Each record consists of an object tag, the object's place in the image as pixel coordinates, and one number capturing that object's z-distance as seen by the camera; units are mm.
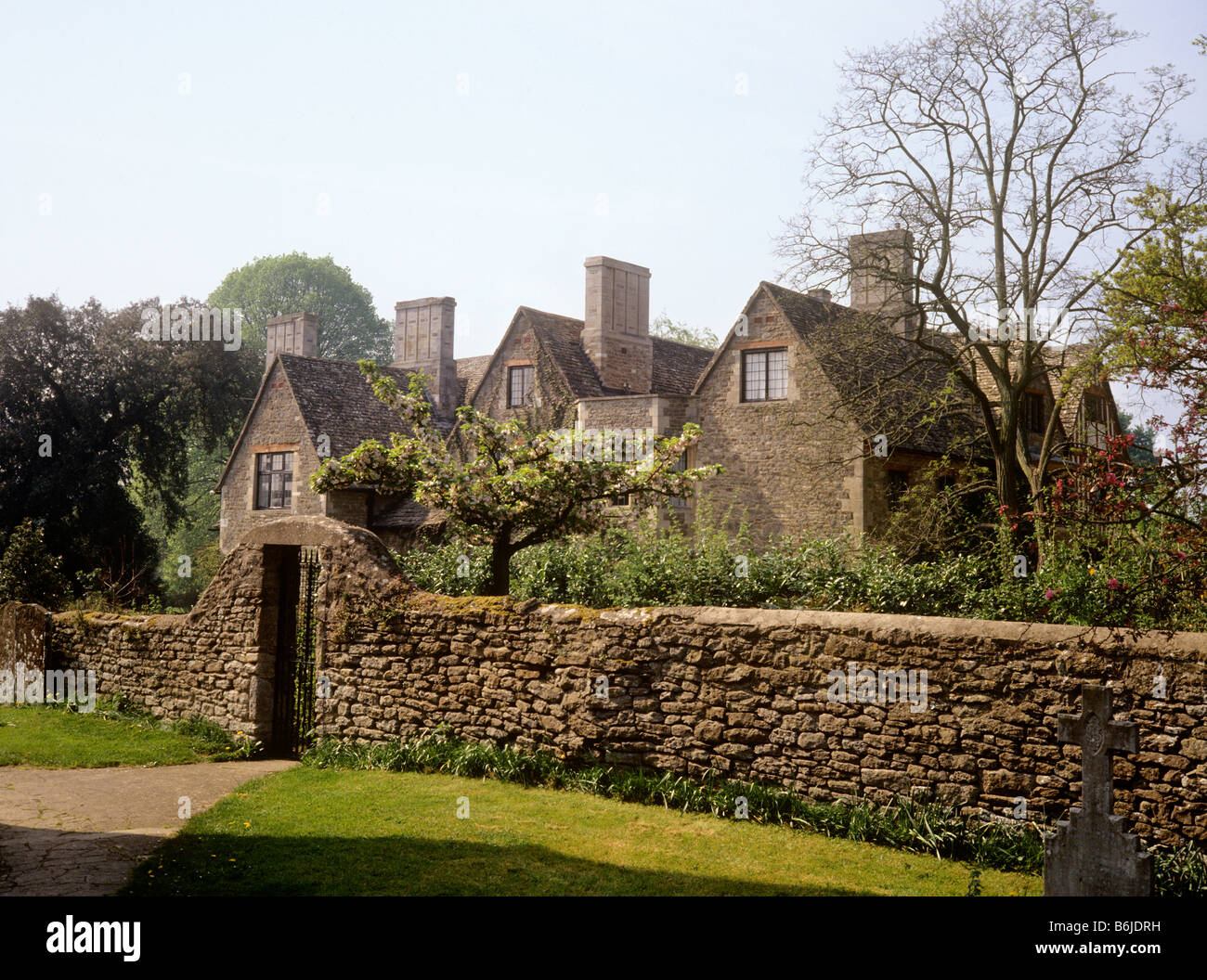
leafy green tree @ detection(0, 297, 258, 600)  32094
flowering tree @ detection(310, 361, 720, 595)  12625
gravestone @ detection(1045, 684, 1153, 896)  5414
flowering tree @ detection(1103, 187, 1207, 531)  7508
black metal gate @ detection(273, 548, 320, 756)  12641
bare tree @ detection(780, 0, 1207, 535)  19203
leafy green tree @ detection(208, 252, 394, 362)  58438
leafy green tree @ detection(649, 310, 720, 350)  59062
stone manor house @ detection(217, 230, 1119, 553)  20938
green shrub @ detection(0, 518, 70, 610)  20859
